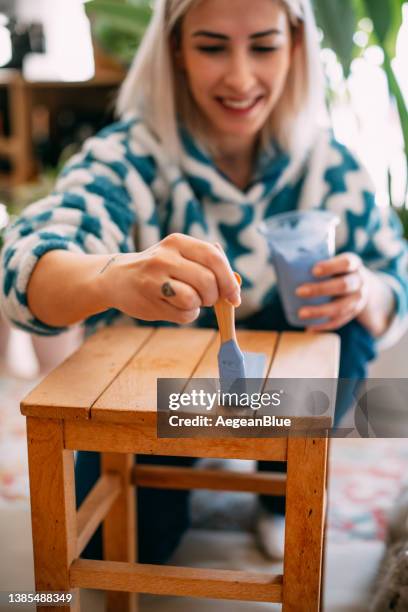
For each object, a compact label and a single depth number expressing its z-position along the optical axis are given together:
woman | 1.12
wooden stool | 0.86
